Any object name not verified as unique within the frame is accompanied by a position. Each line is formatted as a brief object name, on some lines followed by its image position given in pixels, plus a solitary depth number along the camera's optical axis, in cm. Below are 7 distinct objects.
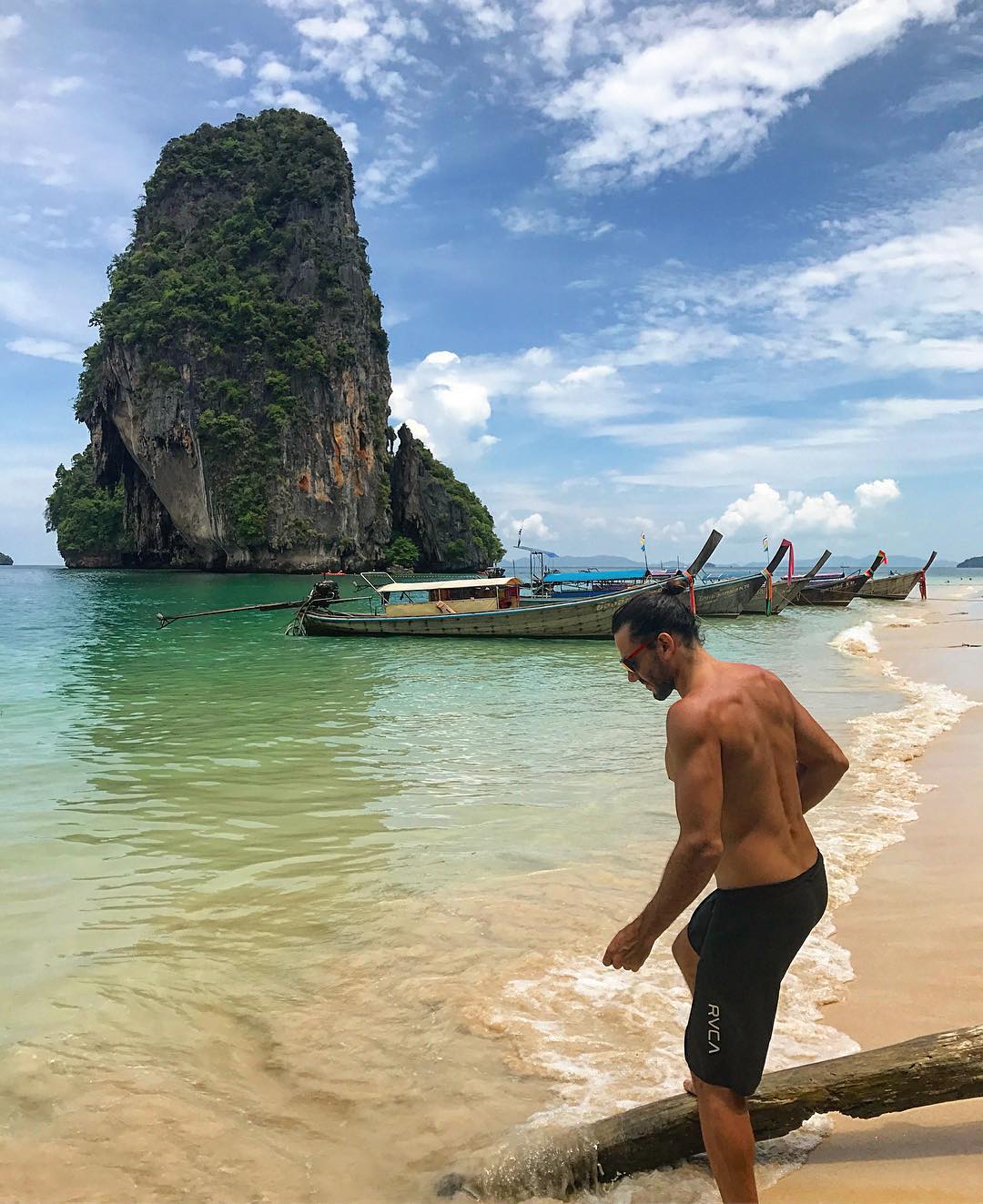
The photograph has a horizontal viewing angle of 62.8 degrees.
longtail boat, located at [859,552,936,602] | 4647
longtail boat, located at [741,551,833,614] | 3238
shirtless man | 204
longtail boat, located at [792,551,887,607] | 3828
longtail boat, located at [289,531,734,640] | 2225
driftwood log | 223
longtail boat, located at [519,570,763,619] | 2697
